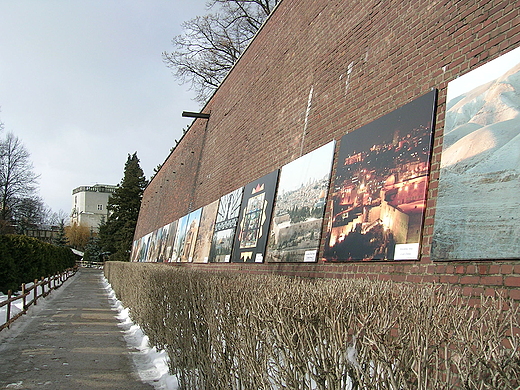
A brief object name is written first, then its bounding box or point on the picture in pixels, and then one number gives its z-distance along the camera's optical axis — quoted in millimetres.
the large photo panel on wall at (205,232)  14385
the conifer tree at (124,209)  65062
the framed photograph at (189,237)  16641
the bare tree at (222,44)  27828
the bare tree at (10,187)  44844
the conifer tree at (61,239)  68825
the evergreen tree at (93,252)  71188
